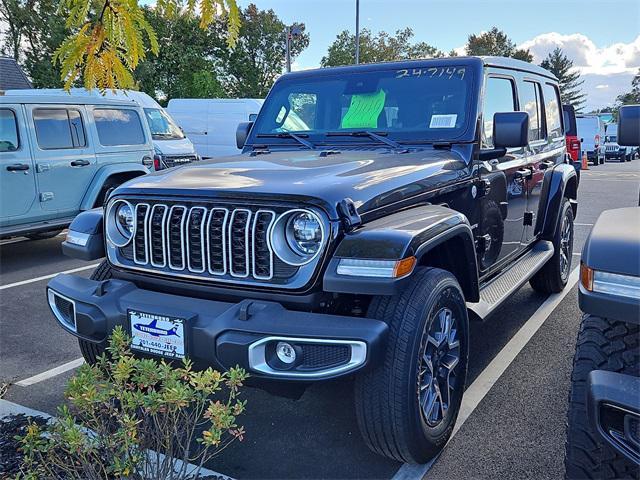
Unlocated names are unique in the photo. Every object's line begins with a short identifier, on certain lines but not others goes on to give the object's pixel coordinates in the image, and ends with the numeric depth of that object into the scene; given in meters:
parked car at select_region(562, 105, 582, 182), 7.36
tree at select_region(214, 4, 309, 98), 42.47
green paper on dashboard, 3.87
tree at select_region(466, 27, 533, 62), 58.16
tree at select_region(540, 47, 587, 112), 78.95
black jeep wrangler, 2.37
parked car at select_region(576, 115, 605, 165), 30.06
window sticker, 3.66
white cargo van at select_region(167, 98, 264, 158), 17.34
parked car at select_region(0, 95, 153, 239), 6.98
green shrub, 2.02
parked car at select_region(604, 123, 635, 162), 35.16
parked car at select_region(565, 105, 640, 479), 1.88
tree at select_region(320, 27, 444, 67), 37.50
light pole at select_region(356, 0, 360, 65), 22.95
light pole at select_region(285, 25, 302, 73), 24.53
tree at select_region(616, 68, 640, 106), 65.14
